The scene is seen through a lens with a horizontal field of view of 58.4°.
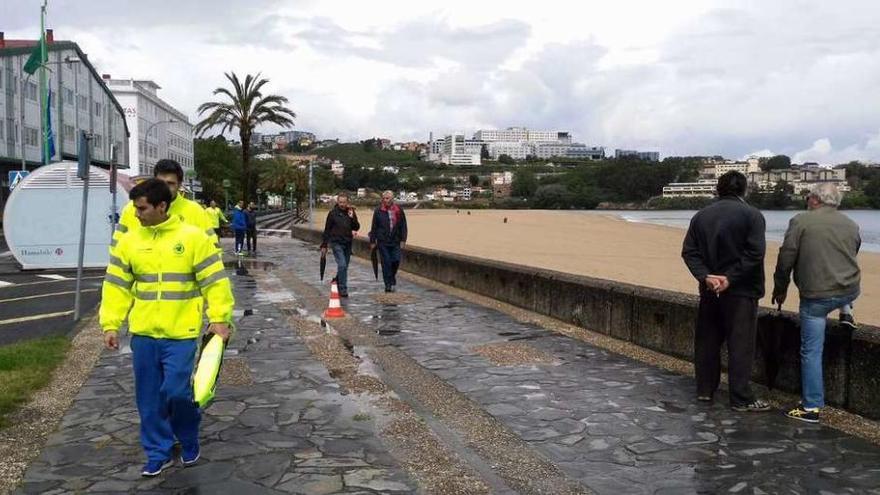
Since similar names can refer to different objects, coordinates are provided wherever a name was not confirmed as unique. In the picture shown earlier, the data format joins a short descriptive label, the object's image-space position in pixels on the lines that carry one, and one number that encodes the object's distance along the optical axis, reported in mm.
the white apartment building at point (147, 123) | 97000
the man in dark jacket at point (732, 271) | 5832
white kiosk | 19766
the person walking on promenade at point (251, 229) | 25750
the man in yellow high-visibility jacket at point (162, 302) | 4359
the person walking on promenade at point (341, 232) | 13156
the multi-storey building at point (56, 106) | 49812
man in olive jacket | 5566
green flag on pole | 32844
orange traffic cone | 10750
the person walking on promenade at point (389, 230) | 13430
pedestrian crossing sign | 28012
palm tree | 40469
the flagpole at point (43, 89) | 32403
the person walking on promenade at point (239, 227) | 24266
